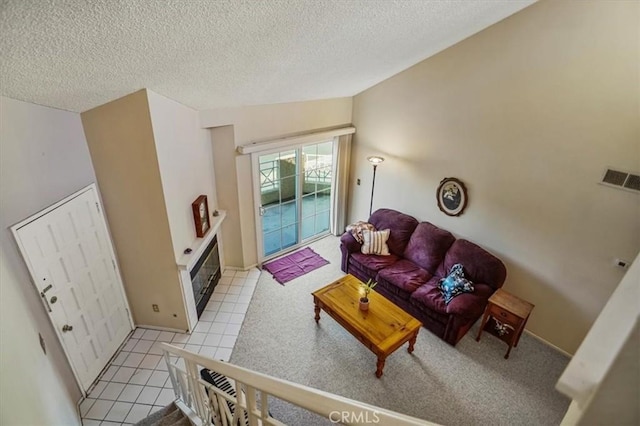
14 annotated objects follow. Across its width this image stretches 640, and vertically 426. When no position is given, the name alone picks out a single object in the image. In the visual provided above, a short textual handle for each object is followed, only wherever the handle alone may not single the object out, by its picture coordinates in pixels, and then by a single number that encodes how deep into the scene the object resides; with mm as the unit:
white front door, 2537
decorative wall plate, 4199
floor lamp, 4867
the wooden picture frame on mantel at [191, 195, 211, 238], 3784
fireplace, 3946
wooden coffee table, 3266
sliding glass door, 4770
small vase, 3590
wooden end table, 3477
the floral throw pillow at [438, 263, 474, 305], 3797
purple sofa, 3699
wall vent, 2938
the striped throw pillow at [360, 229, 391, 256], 4648
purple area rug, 4836
